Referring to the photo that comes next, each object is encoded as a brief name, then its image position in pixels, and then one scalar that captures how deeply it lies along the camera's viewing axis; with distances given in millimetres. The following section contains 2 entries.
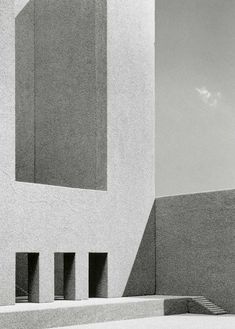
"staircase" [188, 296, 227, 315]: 20859
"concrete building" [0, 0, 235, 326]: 20078
